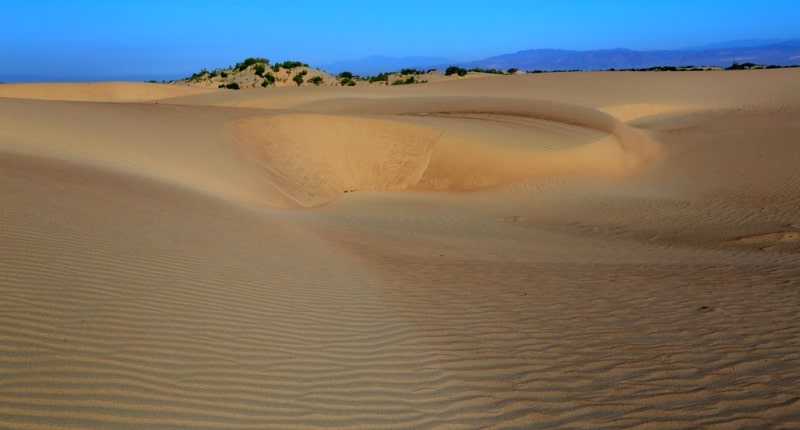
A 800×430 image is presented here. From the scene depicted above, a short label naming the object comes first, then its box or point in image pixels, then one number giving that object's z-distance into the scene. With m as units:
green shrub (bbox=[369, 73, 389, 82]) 55.38
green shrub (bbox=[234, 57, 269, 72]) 58.12
